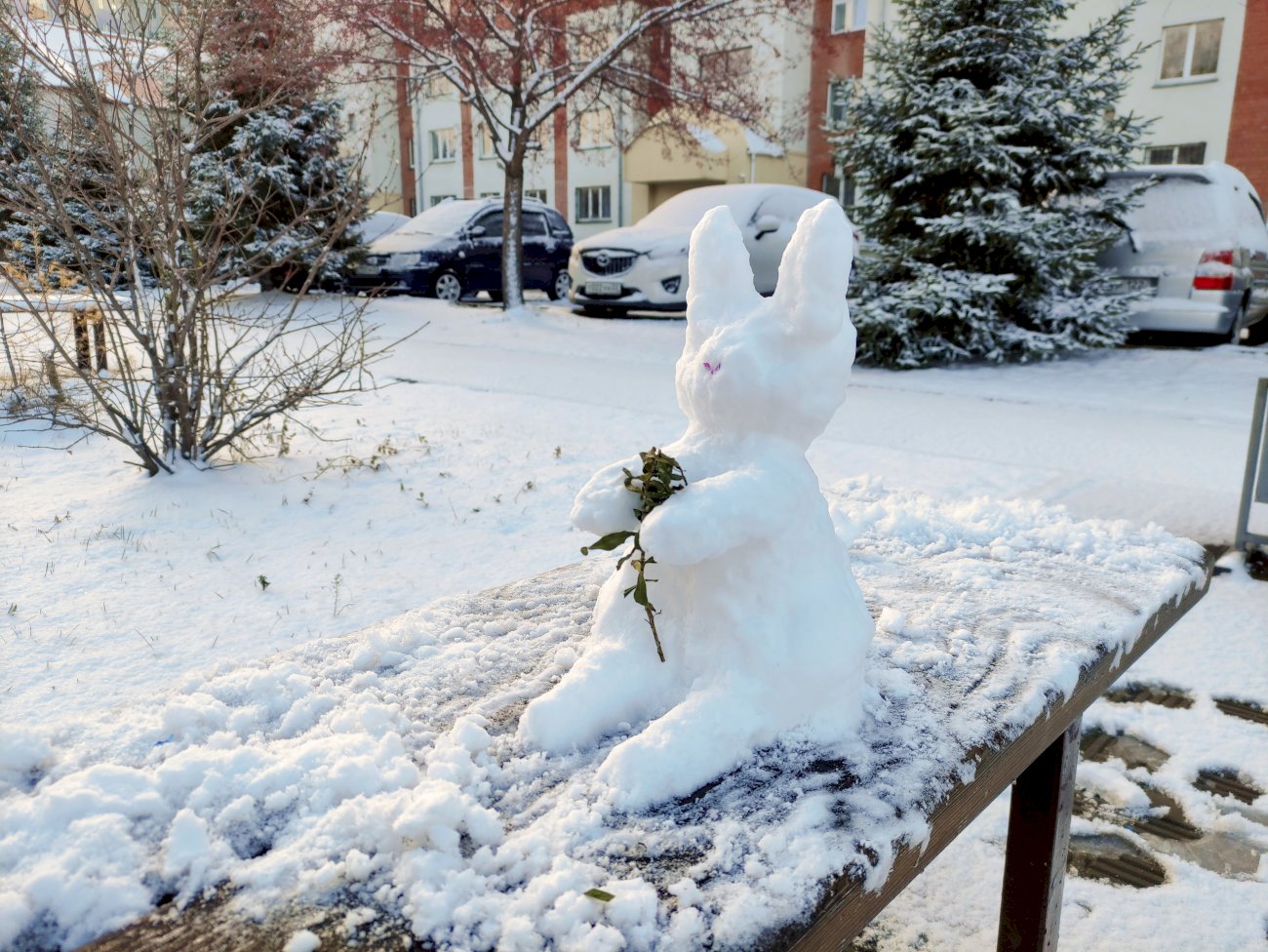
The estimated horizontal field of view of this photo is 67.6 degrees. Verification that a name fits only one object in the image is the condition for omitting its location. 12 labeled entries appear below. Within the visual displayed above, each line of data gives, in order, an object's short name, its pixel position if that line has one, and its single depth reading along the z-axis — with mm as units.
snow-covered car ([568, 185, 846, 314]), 11336
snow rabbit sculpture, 1342
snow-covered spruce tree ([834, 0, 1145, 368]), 8359
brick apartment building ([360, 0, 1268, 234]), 17797
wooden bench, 1035
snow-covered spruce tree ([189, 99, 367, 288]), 11711
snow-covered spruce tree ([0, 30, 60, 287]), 3801
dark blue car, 13508
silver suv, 8609
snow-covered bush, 3965
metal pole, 3961
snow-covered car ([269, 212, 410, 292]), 13070
